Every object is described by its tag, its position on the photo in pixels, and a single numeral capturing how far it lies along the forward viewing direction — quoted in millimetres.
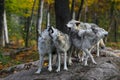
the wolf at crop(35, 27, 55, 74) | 9895
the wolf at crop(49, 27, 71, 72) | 9781
